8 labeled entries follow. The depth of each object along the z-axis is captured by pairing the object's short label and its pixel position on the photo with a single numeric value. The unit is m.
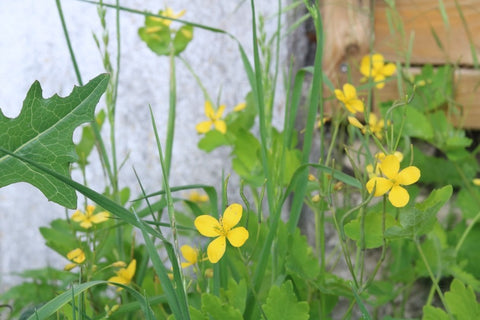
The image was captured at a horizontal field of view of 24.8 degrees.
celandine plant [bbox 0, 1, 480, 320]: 0.47
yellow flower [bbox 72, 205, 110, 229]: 0.59
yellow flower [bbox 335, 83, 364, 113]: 0.55
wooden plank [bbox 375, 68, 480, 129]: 0.82
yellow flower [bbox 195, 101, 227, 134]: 0.69
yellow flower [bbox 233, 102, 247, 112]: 0.75
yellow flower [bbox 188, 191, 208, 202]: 0.85
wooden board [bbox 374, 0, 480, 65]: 0.84
